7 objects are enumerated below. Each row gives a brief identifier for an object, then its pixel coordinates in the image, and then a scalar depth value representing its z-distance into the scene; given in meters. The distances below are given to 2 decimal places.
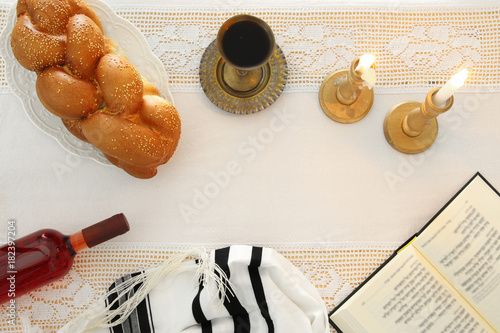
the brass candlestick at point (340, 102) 0.80
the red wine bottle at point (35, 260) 0.71
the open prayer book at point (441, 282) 0.76
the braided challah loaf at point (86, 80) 0.64
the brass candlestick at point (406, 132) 0.78
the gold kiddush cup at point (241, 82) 0.78
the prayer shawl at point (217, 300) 0.75
